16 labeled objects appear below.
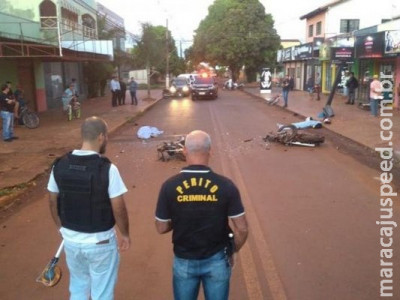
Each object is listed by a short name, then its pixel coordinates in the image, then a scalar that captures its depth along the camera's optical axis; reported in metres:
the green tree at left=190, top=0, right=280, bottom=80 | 53.56
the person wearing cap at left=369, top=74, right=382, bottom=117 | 18.59
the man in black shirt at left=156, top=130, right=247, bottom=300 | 3.11
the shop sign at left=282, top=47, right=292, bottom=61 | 47.25
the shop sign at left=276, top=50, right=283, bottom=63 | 52.06
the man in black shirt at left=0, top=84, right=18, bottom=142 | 14.23
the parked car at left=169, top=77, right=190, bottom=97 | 39.69
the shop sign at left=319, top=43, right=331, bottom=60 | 32.38
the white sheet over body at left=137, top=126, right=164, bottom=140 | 15.46
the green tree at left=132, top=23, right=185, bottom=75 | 36.84
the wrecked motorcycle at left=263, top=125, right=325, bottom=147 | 13.44
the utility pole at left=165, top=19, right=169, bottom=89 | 45.77
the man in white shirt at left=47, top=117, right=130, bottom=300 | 3.39
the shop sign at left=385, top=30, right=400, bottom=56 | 21.13
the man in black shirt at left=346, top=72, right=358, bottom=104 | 25.57
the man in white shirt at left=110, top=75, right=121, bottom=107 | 27.56
